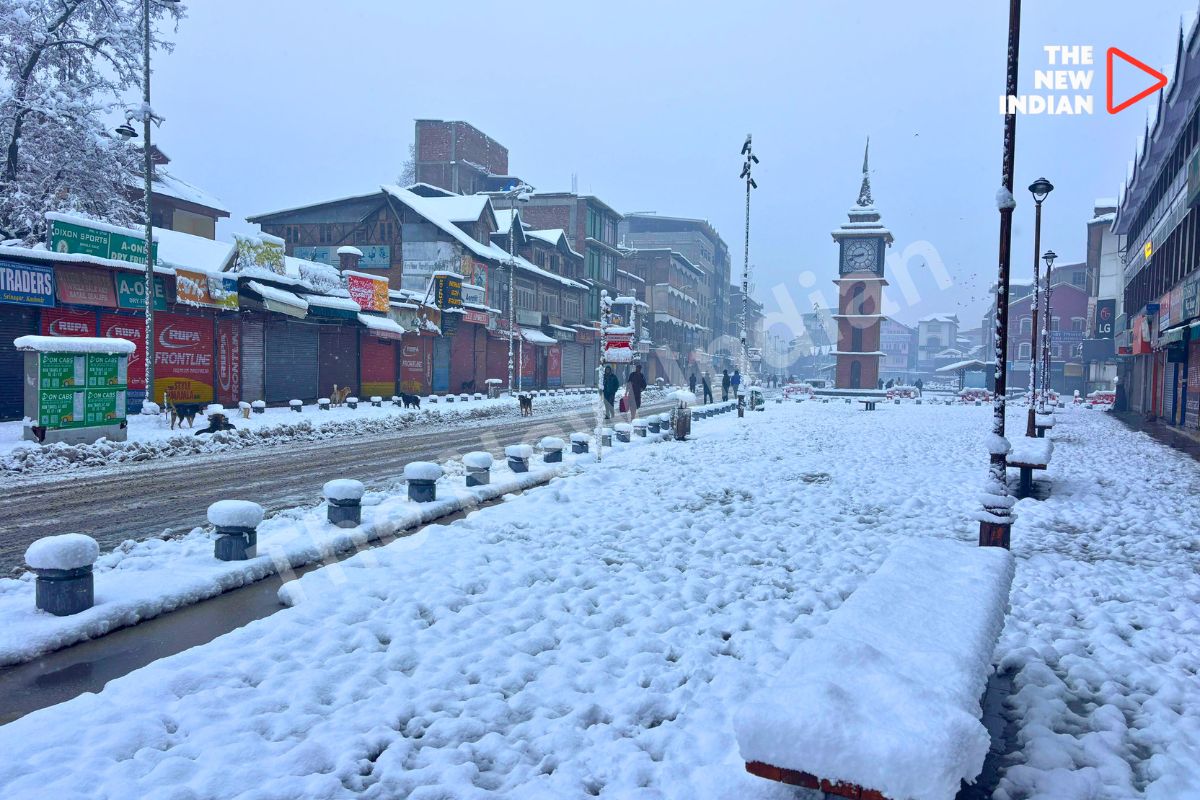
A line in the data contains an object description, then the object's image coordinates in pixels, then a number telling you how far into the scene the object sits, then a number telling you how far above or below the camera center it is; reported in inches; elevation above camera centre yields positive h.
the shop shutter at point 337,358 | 1151.6 +21.6
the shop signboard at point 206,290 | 876.0 +98.7
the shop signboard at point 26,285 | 706.8 +80.5
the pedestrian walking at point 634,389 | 947.3 -15.0
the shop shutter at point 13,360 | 740.0 +4.0
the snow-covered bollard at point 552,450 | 551.2 -56.9
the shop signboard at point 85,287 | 758.5 +85.6
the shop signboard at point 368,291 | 1170.6 +135.4
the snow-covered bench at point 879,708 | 105.5 -52.6
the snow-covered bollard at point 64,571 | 203.9 -59.9
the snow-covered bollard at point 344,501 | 326.0 -59.3
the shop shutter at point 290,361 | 1048.2 +13.5
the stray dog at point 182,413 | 742.5 -47.3
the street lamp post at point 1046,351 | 1174.3 +64.6
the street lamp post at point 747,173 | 1197.6 +354.2
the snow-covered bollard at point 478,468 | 441.1 -58.0
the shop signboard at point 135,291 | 822.5 +88.2
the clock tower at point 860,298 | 2287.2 +274.0
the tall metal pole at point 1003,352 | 287.3 +14.4
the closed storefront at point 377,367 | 1242.6 +9.8
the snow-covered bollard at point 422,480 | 388.5 -58.3
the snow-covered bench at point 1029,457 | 431.5 -43.2
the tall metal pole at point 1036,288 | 745.0 +131.1
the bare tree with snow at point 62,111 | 900.6 +321.2
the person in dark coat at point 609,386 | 929.5 -11.6
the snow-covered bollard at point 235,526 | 265.7 -59.1
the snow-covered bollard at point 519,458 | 502.6 -58.0
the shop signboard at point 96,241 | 752.3 +137.0
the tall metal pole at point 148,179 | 737.0 +201.1
